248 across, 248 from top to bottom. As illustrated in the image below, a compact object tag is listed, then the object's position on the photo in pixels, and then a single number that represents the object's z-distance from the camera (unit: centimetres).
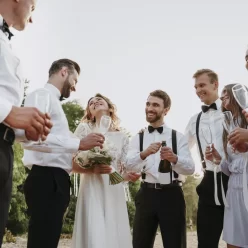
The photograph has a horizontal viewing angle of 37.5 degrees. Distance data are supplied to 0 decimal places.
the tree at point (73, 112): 2502
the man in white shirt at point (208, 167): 461
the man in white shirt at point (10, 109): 204
